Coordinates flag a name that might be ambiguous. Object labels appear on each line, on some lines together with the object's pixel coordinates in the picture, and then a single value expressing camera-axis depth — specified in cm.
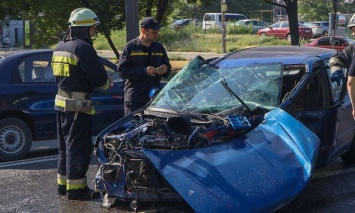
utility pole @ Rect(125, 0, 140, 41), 1223
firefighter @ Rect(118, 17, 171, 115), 733
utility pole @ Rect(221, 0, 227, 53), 3420
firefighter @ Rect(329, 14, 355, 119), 662
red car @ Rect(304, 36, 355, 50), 2681
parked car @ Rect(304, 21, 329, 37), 4844
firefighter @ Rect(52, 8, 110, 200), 621
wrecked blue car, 512
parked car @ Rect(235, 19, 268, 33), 5255
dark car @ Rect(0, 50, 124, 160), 849
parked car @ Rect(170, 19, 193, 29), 5634
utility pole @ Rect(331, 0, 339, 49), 1572
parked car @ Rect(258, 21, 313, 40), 4616
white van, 5566
